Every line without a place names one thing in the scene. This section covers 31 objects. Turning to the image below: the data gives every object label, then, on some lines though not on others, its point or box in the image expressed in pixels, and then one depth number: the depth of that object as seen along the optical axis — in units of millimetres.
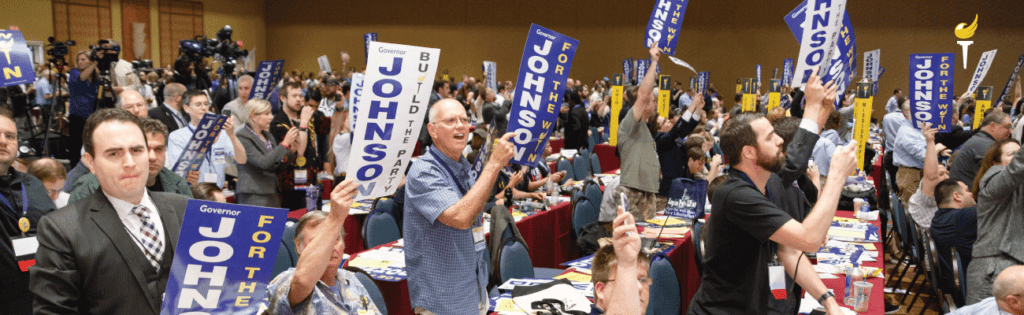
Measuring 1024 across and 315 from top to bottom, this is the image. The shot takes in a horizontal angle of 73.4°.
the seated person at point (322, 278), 2068
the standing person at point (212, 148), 5059
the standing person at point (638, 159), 5426
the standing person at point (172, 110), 6090
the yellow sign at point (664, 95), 8828
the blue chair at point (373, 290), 3299
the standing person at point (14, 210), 2533
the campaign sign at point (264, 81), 8159
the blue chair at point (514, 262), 3971
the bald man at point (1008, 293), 3031
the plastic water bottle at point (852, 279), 3418
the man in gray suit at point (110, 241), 1752
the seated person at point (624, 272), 2107
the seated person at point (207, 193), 3850
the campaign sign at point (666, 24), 6422
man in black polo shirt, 2461
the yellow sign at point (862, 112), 6816
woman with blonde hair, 5285
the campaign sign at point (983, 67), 10195
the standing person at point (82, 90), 7688
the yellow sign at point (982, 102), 8695
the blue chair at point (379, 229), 4895
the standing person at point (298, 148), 5793
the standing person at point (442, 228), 2678
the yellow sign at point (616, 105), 8422
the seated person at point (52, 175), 3834
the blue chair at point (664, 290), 3715
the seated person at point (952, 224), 4520
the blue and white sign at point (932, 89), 5977
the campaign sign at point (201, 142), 4254
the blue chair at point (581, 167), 8930
